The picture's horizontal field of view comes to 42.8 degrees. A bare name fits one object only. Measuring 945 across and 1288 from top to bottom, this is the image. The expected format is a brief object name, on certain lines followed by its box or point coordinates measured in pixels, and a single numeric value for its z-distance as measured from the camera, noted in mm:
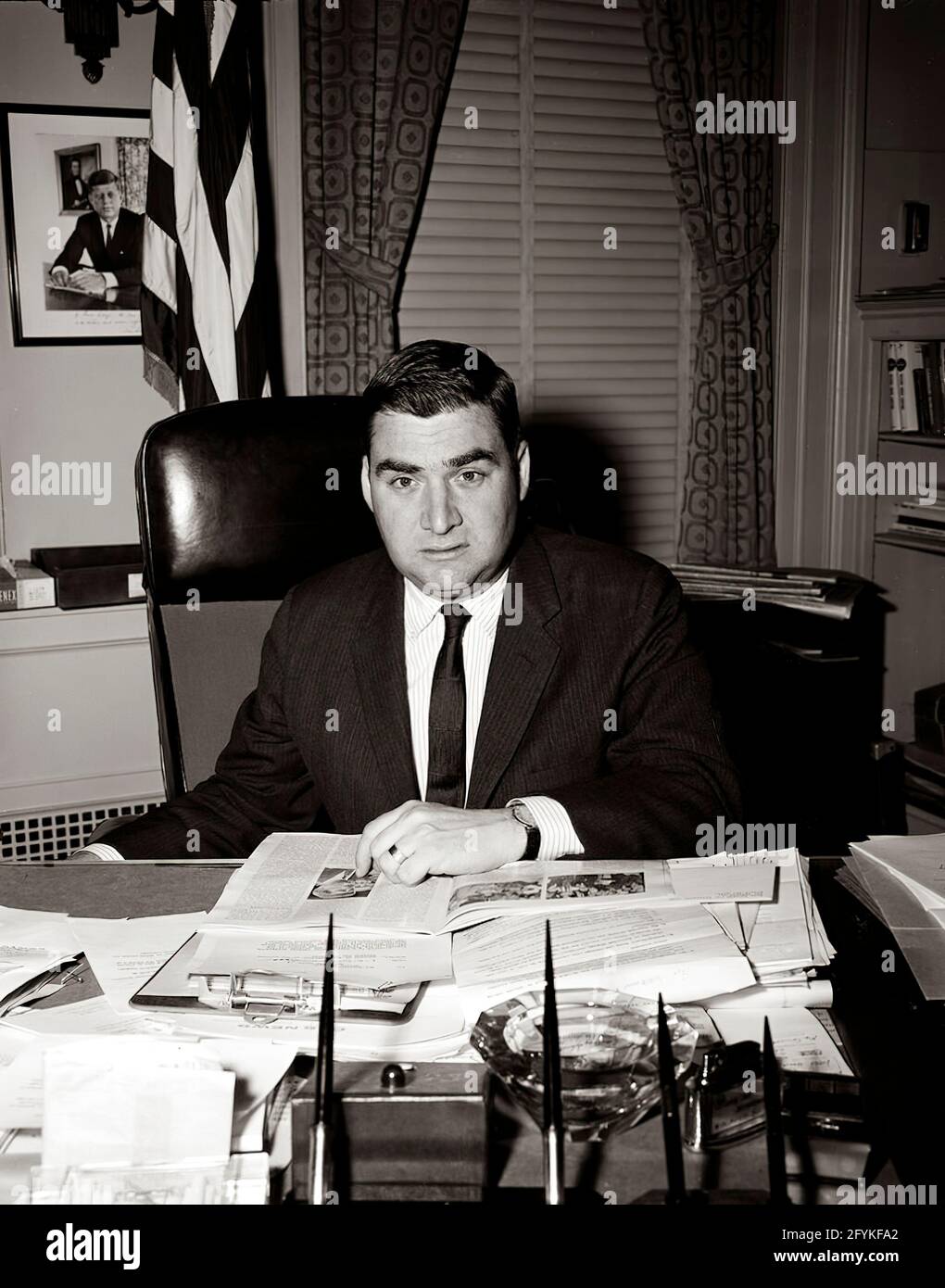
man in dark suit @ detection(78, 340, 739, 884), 1580
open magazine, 1124
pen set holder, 750
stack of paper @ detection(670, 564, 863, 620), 3098
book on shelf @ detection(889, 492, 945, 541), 3256
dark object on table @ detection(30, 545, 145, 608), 2836
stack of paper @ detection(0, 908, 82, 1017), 1028
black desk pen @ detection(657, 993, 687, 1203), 629
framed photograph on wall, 2898
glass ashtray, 812
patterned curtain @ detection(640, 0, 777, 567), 3381
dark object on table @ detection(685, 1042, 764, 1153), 796
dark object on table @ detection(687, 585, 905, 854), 3039
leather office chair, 1810
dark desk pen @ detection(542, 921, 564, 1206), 664
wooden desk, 784
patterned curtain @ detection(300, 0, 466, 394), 3049
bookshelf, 3443
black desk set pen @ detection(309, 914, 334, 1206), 671
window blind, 3299
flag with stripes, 2789
